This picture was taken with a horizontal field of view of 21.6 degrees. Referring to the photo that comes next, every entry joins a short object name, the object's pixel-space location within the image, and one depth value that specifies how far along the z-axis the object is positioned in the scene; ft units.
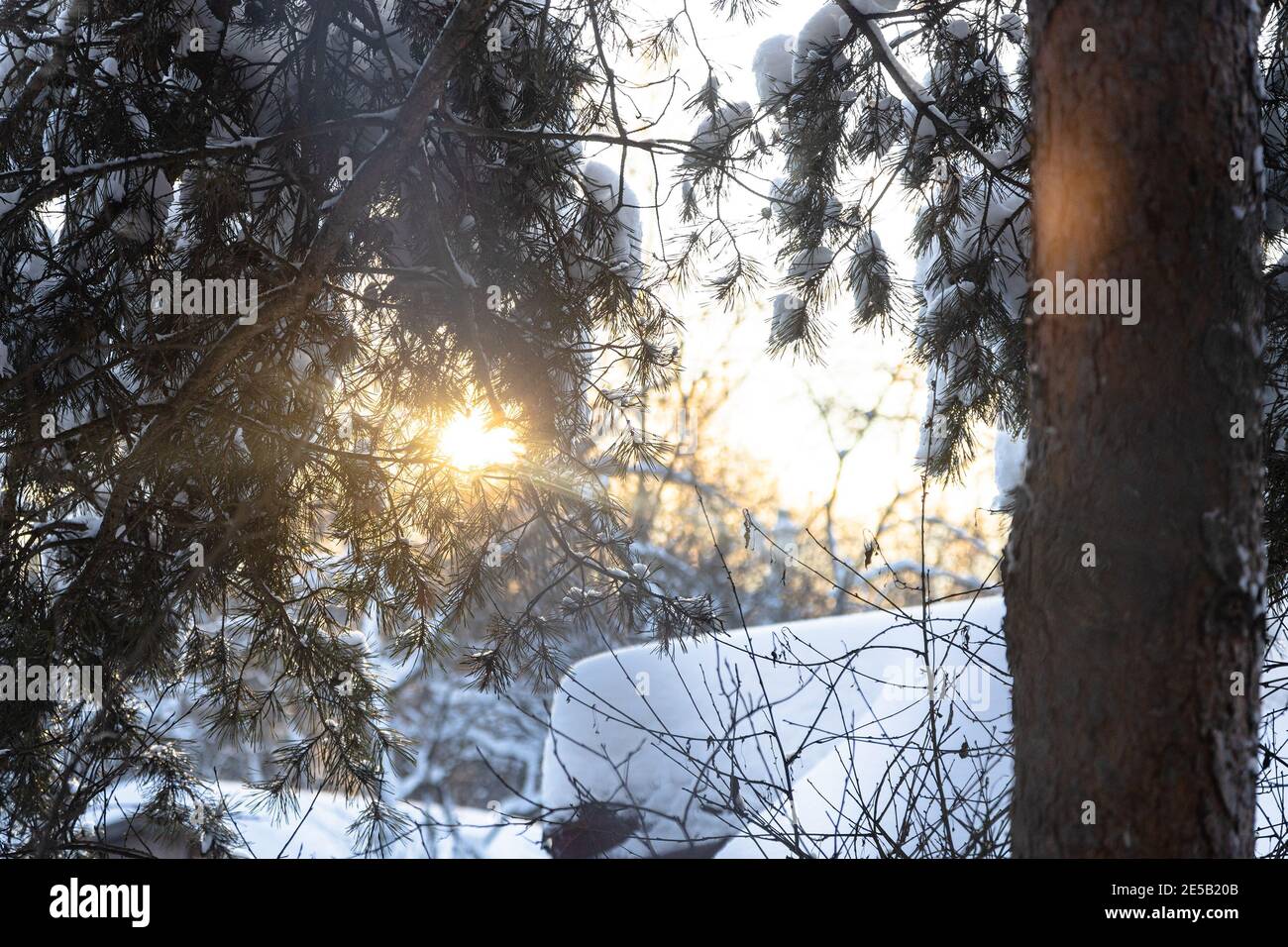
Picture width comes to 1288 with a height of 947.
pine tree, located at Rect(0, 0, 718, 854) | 15.82
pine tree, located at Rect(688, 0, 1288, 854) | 12.76
